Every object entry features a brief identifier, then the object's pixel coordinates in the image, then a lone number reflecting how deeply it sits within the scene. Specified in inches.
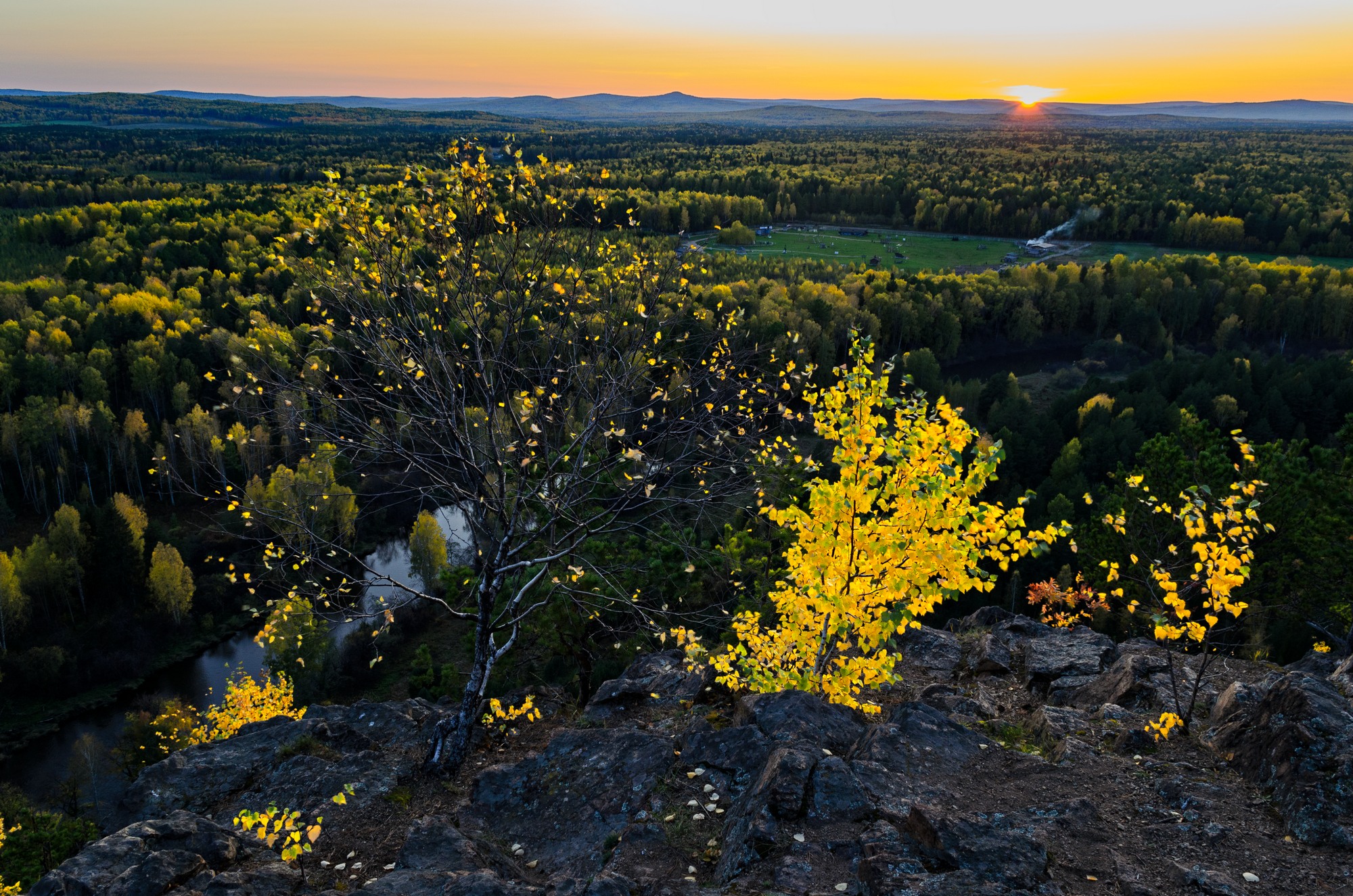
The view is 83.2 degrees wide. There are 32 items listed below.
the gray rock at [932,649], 901.2
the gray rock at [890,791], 463.5
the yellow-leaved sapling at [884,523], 522.9
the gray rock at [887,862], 372.2
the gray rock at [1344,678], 628.7
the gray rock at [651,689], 786.8
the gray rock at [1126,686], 666.2
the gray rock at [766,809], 430.0
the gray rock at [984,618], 1104.2
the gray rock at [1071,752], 524.7
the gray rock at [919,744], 527.5
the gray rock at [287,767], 625.6
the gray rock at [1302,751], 404.5
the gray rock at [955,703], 659.4
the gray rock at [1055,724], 599.5
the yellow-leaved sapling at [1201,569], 474.3
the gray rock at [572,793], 510.0
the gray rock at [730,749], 543.2
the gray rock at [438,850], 468.4
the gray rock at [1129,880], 362.3
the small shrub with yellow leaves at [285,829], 439.8
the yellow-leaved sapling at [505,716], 706.2
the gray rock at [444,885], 406.9
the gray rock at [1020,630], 956.0
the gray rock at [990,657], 850.2
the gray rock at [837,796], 453.1
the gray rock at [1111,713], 620.7
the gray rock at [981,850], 372.5
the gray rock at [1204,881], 364.5
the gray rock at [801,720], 573.6
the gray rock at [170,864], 429.1
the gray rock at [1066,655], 805.2
